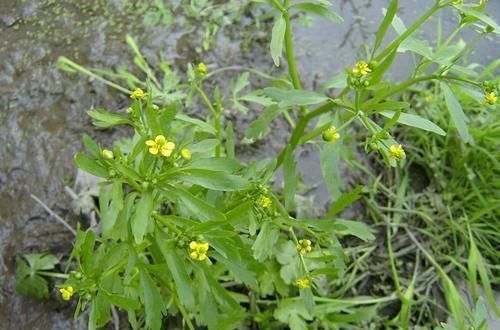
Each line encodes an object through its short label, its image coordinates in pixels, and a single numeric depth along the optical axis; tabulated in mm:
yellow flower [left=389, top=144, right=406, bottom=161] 332
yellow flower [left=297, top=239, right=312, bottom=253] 353
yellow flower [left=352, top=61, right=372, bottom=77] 343
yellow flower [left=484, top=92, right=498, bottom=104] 347
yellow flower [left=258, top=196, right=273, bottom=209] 344
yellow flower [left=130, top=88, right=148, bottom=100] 334
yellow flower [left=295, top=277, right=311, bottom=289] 354
